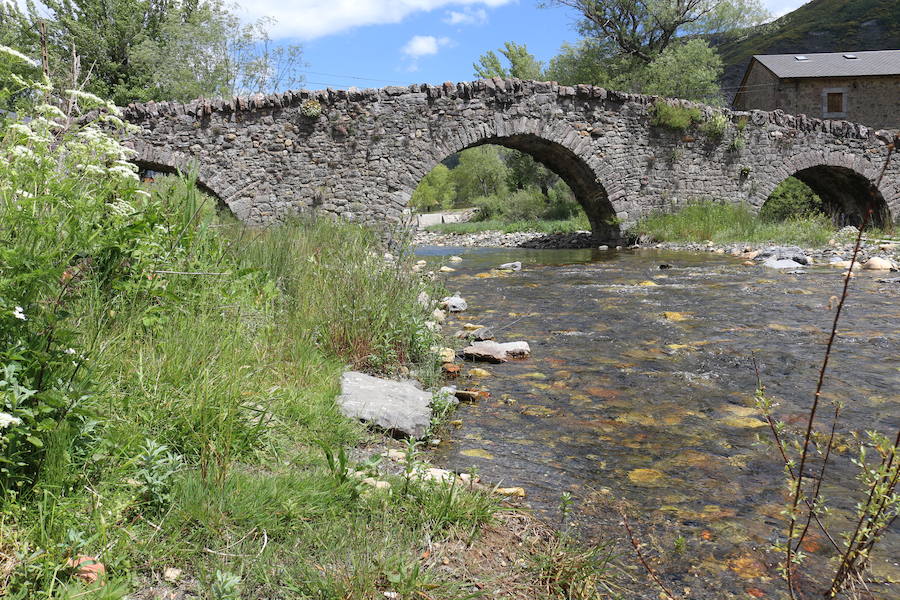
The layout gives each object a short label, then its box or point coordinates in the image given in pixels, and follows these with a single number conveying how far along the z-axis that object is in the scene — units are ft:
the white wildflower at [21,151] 6.78
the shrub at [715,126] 50.26
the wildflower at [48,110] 7.81
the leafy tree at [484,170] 152.66
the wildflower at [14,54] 7.33
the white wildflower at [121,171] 8.09
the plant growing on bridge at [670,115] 48.39
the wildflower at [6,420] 4.54
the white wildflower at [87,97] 8.25
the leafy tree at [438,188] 195.62
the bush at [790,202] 62.19
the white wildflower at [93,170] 7.51
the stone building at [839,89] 93.45
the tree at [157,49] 80.53
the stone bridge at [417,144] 39.06
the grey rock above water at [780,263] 31.91
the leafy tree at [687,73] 85.61
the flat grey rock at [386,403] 9.60
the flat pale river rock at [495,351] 14.75
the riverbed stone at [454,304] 21.75
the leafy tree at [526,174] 106.32
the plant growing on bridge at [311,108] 39.58
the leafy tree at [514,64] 126.31
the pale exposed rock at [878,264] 30.45
